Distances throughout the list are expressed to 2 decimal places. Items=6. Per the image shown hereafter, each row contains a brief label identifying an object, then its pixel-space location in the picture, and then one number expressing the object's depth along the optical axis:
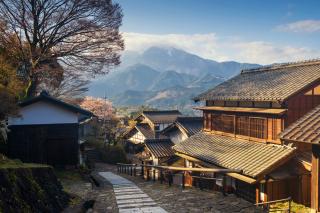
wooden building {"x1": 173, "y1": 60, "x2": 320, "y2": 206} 14.45
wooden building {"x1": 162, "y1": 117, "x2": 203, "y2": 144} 29.80
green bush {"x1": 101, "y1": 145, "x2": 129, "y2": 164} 39.78
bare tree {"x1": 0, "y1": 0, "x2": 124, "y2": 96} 20.55
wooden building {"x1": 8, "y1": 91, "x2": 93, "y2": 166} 18.33
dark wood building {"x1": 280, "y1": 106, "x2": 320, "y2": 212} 9.40
